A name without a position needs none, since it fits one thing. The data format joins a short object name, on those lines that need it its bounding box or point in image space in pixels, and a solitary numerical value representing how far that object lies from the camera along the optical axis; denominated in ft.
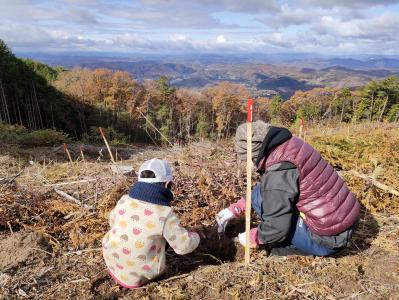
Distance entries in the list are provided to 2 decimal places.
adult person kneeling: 8.95
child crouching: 8.64
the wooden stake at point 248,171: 8.78
